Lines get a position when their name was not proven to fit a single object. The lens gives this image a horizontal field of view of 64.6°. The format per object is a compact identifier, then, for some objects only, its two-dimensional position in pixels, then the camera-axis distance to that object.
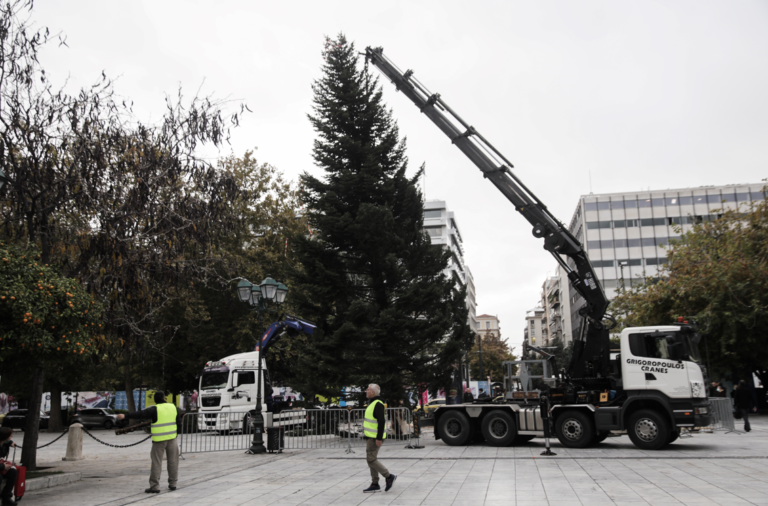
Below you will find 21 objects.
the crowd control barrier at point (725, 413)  18.02
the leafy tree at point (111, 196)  11.34
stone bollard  15.65
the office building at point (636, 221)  65.94
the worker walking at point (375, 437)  9.28
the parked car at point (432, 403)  28.45
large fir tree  19.67
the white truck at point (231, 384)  25.52
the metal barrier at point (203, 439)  17.78
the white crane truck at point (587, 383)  14.37
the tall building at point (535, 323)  154.36
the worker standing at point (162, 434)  10.05
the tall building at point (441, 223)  86.71
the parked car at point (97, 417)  32.75
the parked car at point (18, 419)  30.39
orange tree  8.72
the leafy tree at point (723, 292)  24.27
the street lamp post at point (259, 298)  16.06
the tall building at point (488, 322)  171.38
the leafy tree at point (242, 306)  31.00
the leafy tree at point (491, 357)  70.06
